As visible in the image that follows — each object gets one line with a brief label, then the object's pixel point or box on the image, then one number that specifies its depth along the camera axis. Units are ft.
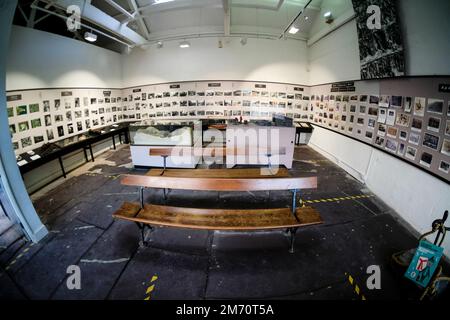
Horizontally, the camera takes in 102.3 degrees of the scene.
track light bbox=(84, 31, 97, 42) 16.82
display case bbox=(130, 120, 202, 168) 16.97
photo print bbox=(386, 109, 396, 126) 11.88
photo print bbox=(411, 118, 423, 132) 10.07
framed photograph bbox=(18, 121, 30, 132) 13.97
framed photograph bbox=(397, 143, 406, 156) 11.15
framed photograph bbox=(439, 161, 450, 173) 8.61
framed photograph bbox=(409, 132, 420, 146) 10.23
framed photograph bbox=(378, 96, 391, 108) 12.37
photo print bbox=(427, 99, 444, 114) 8.95
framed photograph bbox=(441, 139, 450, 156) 8.66
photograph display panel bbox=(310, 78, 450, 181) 9.03
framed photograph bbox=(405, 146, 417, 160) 10.41
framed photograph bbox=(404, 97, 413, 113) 10.67
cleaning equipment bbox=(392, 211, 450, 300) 6.18
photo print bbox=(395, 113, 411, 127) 10.87
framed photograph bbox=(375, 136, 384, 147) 12.92
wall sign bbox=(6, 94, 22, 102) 13.05
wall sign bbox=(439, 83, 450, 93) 8.52
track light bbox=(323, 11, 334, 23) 17.92
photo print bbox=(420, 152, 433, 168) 9.51
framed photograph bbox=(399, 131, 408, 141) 10.93
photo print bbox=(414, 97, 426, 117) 9.88
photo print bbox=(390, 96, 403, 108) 11.37
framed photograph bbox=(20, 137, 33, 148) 14.28
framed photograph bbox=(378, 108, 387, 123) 12.67
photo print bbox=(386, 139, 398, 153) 11.76
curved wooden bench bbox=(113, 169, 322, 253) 7.67
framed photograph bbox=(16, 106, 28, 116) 13.76
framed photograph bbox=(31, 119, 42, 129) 15.01
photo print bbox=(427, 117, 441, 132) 9.11
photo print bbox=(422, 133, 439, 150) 9.22
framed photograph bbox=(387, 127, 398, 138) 11.75
